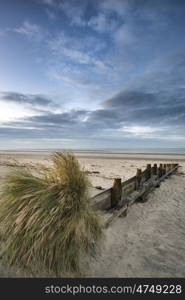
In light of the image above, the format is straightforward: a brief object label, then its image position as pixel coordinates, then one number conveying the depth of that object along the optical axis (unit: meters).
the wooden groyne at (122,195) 3.25
